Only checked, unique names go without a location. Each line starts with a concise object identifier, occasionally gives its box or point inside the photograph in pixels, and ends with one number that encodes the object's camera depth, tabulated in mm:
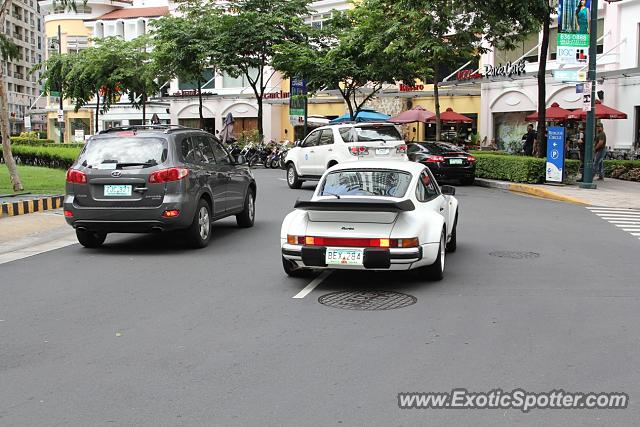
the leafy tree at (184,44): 35062
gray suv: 10352
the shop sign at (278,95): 45719
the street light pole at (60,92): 48062
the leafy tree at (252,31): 34500
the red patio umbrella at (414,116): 32719
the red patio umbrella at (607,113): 26252
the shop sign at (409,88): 39219
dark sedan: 22312
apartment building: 87062
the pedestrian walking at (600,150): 22656
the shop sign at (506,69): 34188
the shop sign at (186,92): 51906
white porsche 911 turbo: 7785
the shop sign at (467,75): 36334
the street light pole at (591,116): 19641
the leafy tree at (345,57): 29766
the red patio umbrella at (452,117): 34250
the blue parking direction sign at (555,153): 20516
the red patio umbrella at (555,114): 28641
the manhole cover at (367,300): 7320
